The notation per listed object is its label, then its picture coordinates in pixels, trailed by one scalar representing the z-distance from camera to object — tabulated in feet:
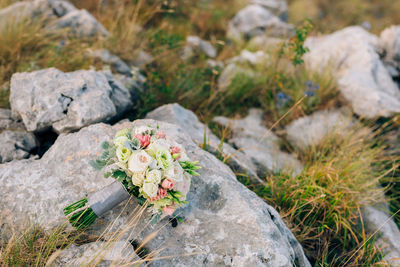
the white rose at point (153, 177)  6.32
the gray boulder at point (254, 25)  24.23
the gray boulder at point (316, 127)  13.68
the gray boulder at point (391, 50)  19.30
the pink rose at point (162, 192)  6.49
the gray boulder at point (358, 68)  14.53
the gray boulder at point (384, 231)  10.15
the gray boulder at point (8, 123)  10.15
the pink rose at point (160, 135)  7.16
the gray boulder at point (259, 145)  12.42
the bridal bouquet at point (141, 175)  6.42
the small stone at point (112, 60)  14.64
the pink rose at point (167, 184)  6.39
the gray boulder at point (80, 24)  16.15
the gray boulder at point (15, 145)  9.07
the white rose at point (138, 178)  6.50
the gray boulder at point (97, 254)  6.24
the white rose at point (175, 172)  6.44
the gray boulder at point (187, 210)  6.79
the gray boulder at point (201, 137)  10.71
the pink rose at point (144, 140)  6.77
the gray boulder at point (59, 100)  9.34
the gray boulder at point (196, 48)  18.92
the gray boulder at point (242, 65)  17.01
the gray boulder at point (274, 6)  28.63
